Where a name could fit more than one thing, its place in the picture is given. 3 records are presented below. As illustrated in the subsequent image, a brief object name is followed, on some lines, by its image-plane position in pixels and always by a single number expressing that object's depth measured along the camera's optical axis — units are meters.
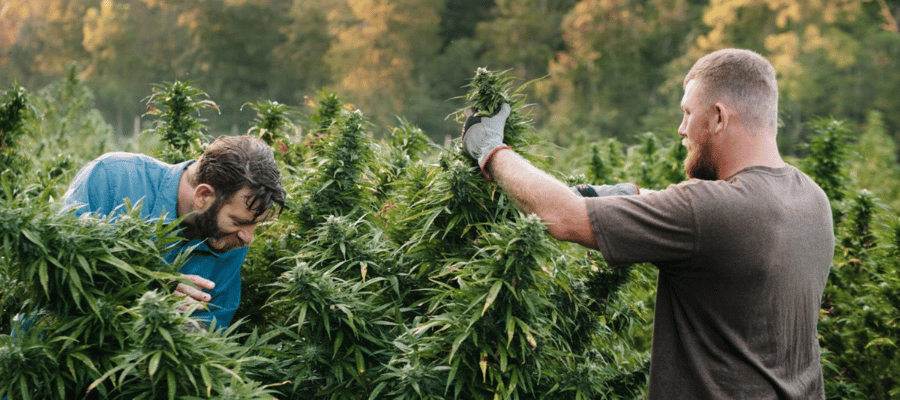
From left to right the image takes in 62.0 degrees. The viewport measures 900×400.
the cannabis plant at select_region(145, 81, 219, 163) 3.77
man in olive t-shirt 2.28
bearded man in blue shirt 2.88
